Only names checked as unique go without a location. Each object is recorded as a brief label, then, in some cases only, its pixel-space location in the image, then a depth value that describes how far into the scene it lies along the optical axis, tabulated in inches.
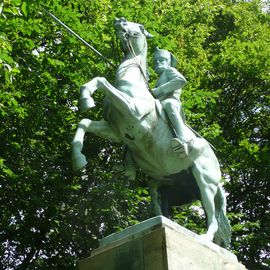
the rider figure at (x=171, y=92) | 283.0
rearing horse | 275.3
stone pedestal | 236.5
